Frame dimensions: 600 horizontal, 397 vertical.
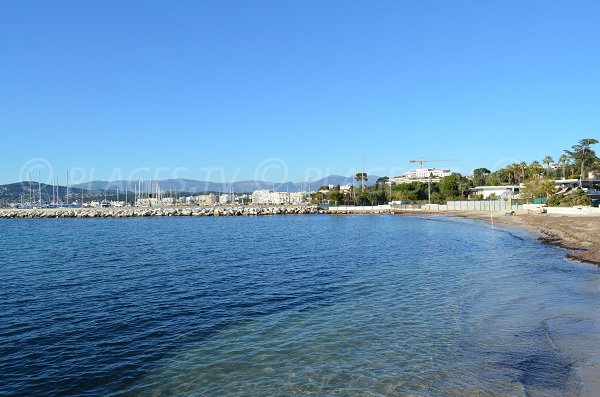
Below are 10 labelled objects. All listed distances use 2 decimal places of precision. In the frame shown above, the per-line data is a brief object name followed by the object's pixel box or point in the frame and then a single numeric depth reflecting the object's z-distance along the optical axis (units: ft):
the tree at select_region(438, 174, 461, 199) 412.16
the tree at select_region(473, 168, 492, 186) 478.31
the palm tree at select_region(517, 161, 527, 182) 372.89
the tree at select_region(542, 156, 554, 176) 398.62
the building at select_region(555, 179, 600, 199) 284.00
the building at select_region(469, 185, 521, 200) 328.56
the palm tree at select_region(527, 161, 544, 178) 341.70
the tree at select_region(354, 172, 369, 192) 569.92
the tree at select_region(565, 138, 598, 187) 345.92
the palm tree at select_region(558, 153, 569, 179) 375.25
